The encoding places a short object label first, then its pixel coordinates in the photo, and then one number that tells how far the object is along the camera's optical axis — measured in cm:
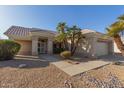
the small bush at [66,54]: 926
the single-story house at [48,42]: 1065
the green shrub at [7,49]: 773
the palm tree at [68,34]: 1032
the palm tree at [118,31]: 633
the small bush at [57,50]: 1311
